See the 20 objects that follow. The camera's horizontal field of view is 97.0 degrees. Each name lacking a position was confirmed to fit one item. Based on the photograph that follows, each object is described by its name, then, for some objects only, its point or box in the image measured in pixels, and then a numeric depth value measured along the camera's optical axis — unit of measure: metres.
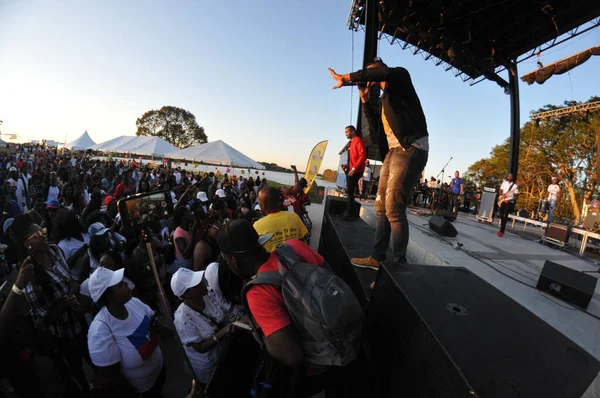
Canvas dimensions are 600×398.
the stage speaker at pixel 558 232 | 6.50
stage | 2.73
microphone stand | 11.06
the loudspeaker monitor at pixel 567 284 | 3.04
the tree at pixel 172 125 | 41.41
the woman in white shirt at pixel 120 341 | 2.01
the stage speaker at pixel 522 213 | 11.90
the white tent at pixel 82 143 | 23.95
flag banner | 12.32
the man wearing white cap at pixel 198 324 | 2.11
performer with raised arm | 2.32
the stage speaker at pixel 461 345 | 0.98
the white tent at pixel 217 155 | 15.83
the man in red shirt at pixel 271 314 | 1.36
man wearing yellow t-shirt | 3.05
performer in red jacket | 4.70
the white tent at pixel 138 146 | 17.02
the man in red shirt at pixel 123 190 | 7.52
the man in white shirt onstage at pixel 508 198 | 7.10
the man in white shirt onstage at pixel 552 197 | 9.62
